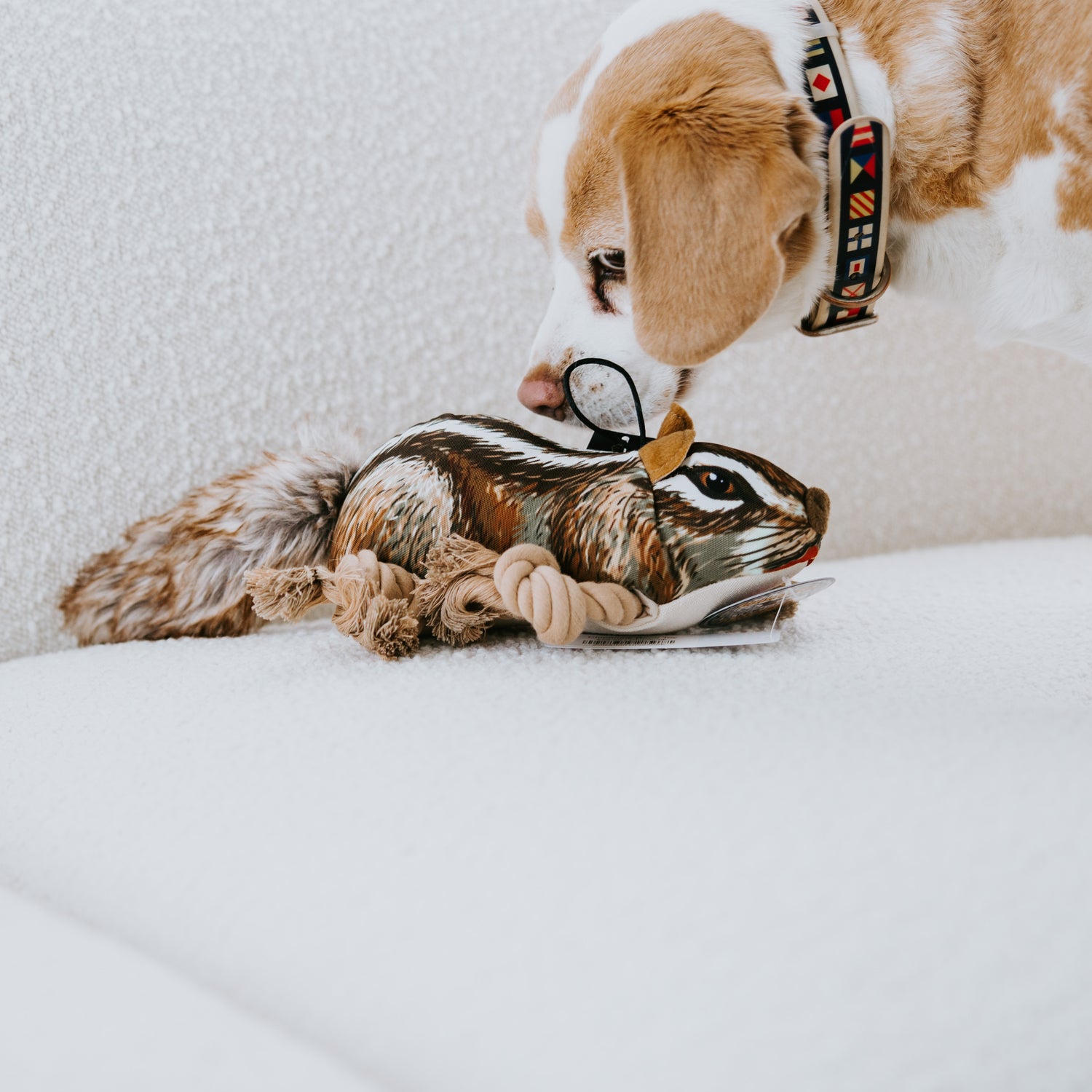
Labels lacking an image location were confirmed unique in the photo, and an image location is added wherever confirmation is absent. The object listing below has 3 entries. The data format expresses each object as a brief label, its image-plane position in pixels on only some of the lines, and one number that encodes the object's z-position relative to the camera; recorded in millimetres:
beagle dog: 764
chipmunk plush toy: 703
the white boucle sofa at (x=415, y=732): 371
